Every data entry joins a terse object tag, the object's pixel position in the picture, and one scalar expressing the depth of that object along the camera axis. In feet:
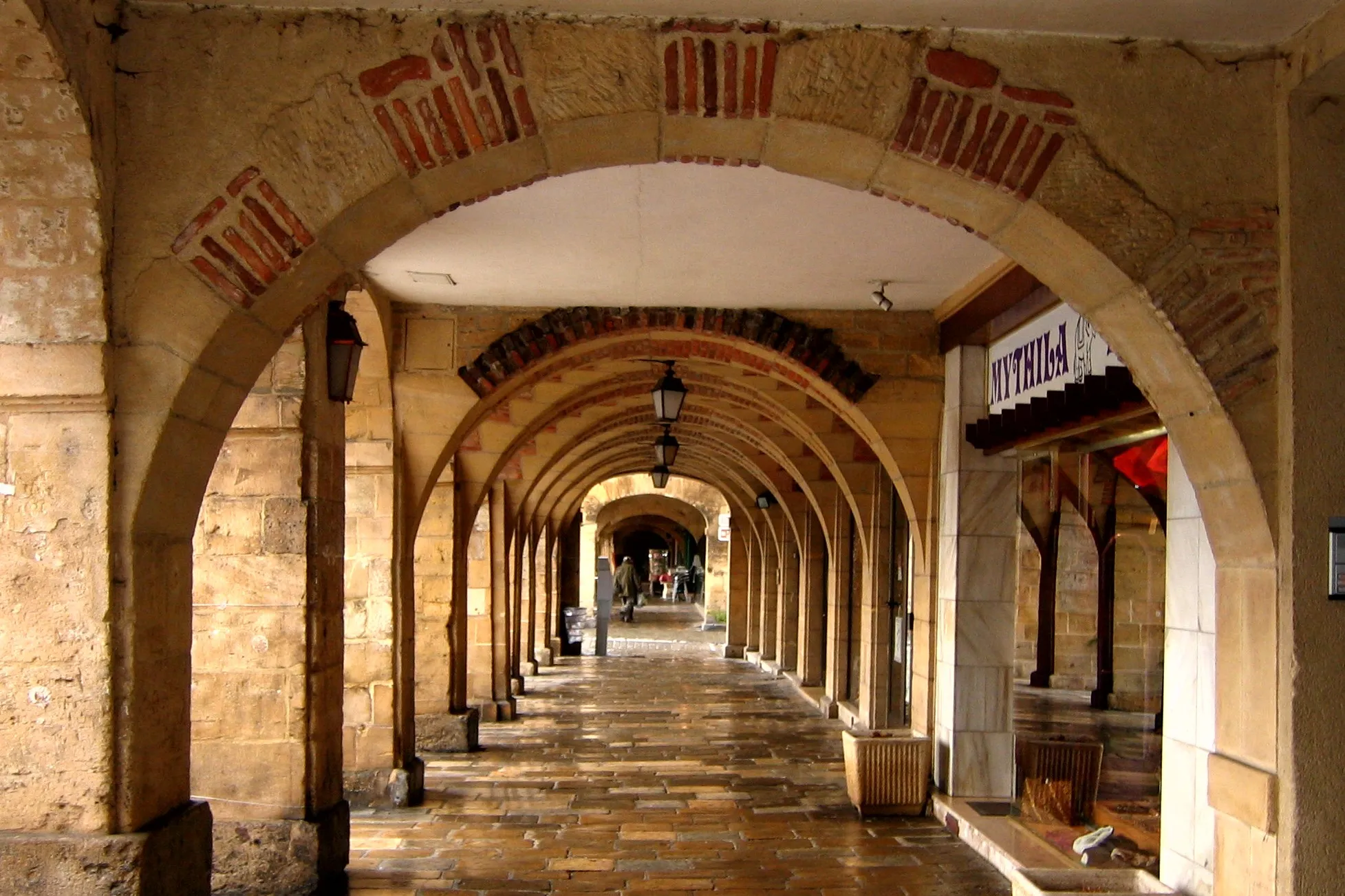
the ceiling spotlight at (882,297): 21.26
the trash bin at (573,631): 61.98
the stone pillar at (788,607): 49.44
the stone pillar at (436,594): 28.27
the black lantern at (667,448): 35.99
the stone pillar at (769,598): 54.90
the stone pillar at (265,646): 15.87
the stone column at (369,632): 22.26
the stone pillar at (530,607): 49.44
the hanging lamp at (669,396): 25.80
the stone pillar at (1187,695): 12.85
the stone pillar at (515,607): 42.01
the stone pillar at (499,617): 35.94
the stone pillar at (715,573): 78.18
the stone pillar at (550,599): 58.18
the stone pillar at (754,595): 59.21
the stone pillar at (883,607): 30.30
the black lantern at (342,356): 17.16
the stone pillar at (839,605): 37.06
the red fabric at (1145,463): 16.24
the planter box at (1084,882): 12.30
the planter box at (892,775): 22.22
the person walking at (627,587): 86.48
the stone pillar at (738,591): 60.75
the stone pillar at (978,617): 22.18
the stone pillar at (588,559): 81.35
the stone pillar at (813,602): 43.75
